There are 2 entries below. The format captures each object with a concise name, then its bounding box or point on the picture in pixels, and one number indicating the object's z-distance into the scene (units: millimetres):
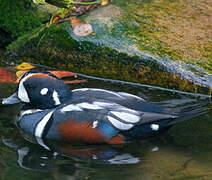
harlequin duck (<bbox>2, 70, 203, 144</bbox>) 8406
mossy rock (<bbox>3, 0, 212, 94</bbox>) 11586
